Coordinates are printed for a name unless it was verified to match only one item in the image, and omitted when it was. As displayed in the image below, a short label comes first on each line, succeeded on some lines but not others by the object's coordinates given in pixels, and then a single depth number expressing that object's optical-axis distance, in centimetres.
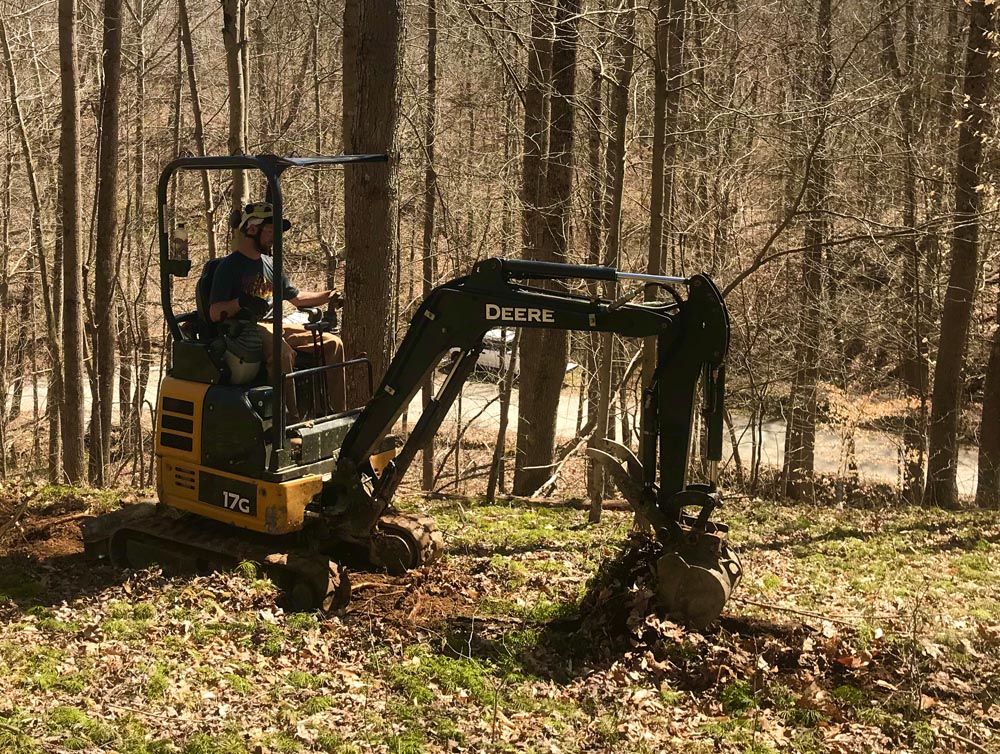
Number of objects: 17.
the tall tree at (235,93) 1134
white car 1653
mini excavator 586
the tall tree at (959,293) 1414
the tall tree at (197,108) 1355
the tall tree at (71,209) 1173
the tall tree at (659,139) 874
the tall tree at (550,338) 1188
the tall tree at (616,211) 891
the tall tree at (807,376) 1652
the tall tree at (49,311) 1408
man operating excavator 677
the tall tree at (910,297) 1611
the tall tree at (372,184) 841
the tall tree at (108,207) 1302
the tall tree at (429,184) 1630
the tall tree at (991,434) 1419
